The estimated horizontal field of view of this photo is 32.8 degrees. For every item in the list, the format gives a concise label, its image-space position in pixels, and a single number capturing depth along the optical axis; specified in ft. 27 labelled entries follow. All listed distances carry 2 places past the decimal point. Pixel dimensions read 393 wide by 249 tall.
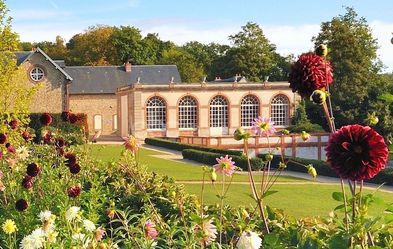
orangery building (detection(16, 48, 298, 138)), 130.41
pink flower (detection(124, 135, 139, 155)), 12.44
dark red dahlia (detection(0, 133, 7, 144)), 18.63
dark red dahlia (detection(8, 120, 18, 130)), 22.80
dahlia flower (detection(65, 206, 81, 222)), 11.18
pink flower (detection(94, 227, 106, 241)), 9.98
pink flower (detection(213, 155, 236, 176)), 8.96
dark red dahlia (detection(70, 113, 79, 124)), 20.17
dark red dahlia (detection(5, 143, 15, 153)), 21.12
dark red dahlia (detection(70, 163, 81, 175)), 15.99
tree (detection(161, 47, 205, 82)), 184.75
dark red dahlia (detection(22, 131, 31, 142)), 23.02
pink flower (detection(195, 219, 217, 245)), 9.29
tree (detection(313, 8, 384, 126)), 133.28
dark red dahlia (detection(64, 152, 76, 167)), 16.33
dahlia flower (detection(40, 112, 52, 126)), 18.98
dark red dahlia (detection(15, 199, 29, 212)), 12.96
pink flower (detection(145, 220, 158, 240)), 10.54
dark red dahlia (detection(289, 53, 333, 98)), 7.36
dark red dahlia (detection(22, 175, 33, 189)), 15.46
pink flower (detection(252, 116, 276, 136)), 8.91
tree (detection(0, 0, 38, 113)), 40.75
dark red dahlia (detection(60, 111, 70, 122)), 19.99
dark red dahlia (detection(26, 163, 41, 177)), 15.10
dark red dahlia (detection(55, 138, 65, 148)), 20.62
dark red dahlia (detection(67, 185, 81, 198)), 14.71
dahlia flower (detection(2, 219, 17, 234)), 10.33
